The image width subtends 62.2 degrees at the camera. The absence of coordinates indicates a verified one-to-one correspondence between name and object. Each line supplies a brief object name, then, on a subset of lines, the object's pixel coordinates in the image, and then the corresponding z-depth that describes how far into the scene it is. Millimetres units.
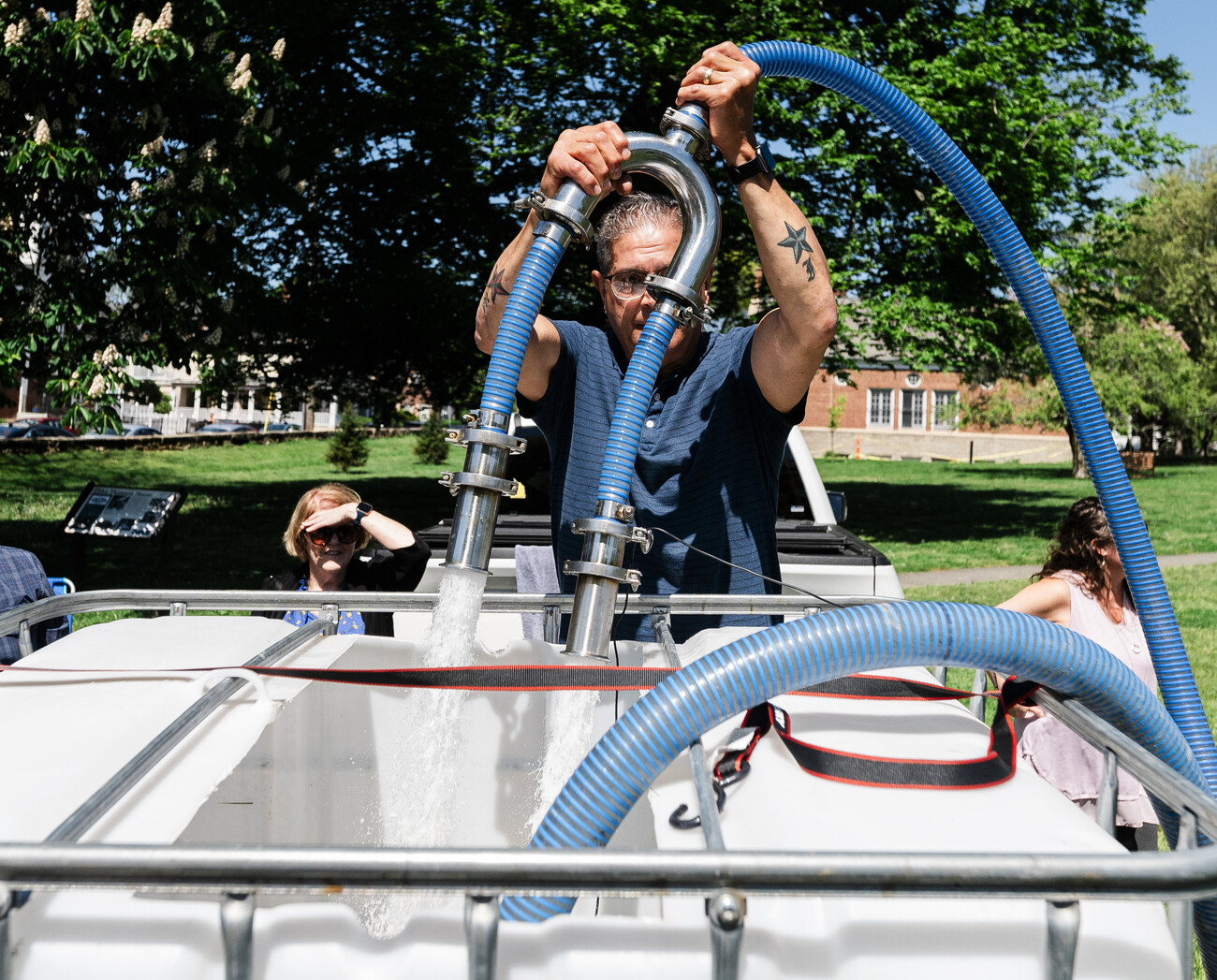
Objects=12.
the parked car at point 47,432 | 31169
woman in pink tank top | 3479
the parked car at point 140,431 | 36906
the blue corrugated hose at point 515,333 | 1963
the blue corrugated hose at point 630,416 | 1866
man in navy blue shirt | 2229
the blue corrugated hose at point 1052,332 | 2373
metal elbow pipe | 1820
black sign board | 6512
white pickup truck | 4312
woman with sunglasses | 4547
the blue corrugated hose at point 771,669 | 1299
